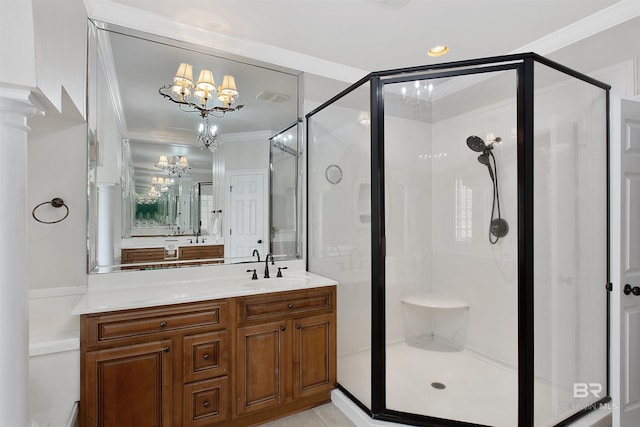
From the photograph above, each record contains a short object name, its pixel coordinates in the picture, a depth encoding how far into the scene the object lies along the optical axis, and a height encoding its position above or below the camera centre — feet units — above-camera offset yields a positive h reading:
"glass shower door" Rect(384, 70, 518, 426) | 7.38 -1.22
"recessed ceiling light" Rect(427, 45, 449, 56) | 8.48 +4.35
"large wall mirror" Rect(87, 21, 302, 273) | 7.23 +1.50
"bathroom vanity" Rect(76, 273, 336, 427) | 5.68 -2.79
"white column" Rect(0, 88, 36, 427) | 4.01 -0.53
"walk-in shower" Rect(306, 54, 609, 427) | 6.36 -0.59
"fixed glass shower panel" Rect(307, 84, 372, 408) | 7.58 -0.12
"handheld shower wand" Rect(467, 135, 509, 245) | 8.65 +1.09
